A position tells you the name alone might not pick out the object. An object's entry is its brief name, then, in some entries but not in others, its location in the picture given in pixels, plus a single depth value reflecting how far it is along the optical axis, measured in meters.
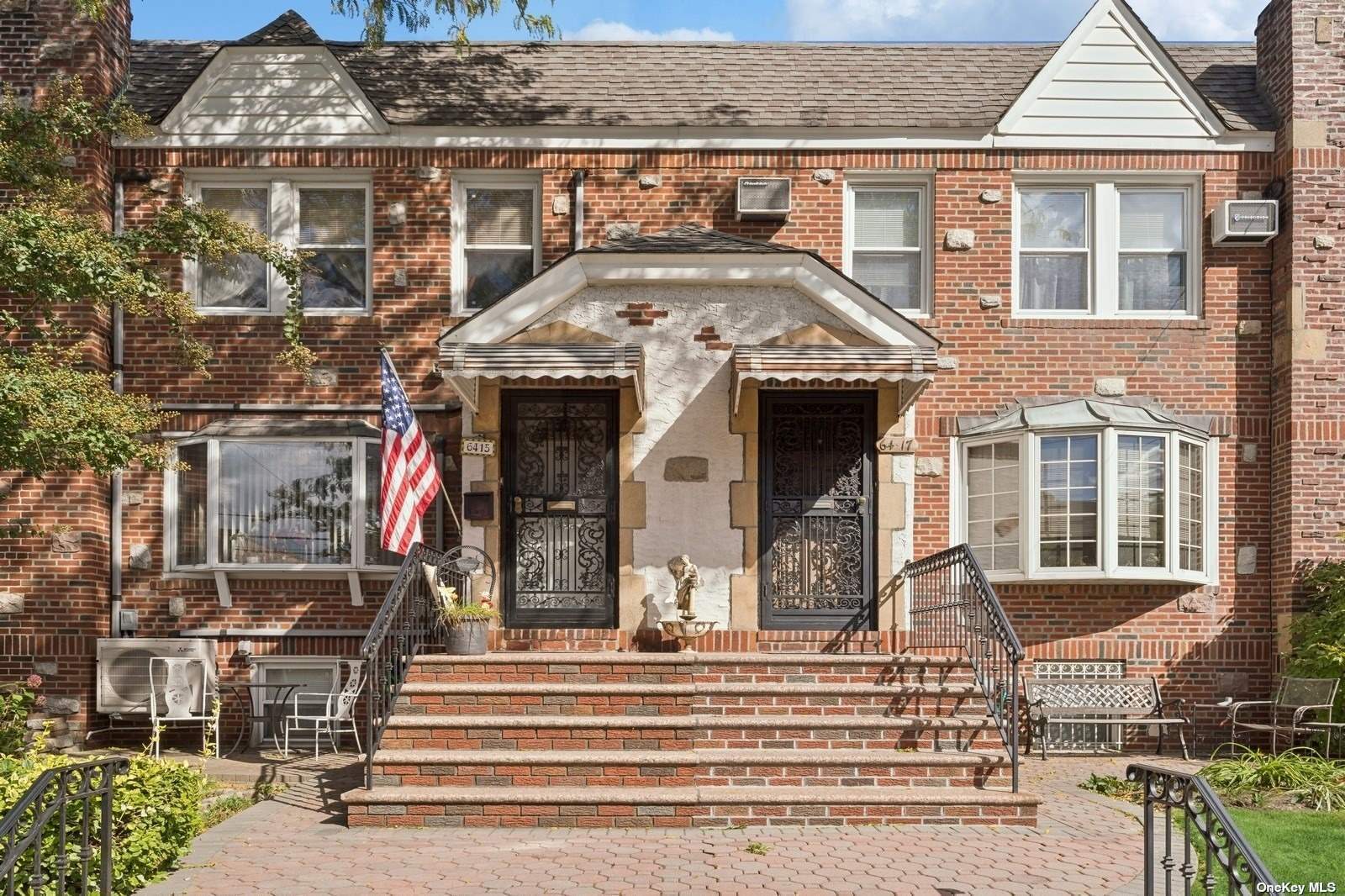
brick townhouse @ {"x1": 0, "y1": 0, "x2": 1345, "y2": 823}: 12.52
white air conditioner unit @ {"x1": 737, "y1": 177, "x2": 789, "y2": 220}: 13.00
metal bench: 12.55
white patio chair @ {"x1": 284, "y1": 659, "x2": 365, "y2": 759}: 11.70
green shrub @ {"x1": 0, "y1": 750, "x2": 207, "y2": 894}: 7.10
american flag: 11.70
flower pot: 10.66
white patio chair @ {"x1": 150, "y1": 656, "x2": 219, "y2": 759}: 12.09
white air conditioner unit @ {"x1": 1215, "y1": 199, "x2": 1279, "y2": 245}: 12.94
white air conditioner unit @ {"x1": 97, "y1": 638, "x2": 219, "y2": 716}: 12.45
